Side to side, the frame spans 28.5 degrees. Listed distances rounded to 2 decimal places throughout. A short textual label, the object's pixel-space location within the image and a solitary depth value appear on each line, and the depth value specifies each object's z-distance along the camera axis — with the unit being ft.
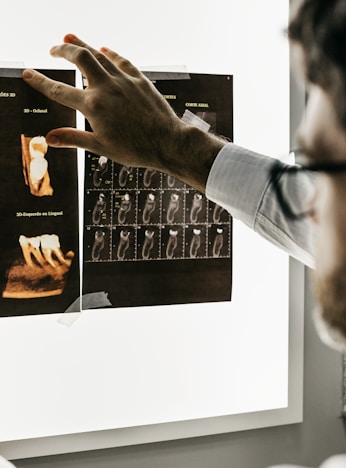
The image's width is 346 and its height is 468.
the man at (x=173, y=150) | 3.64
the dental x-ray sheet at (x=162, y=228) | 4.47
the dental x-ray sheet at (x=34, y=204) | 4.22
